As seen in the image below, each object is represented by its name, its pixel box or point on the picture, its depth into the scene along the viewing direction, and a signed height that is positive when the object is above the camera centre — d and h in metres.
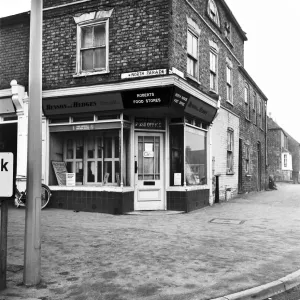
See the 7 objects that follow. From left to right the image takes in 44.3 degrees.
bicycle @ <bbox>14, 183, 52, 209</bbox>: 11.66 -0.82
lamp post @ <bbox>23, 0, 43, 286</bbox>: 4.52 +0.16
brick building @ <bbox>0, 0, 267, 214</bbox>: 10.82 +2.13
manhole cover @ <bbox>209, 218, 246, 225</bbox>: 9.56 -1.35
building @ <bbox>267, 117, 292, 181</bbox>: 47.17 +2.04
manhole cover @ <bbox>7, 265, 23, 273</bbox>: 5.09 -1.37
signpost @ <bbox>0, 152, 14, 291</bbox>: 4.28 -0.25
